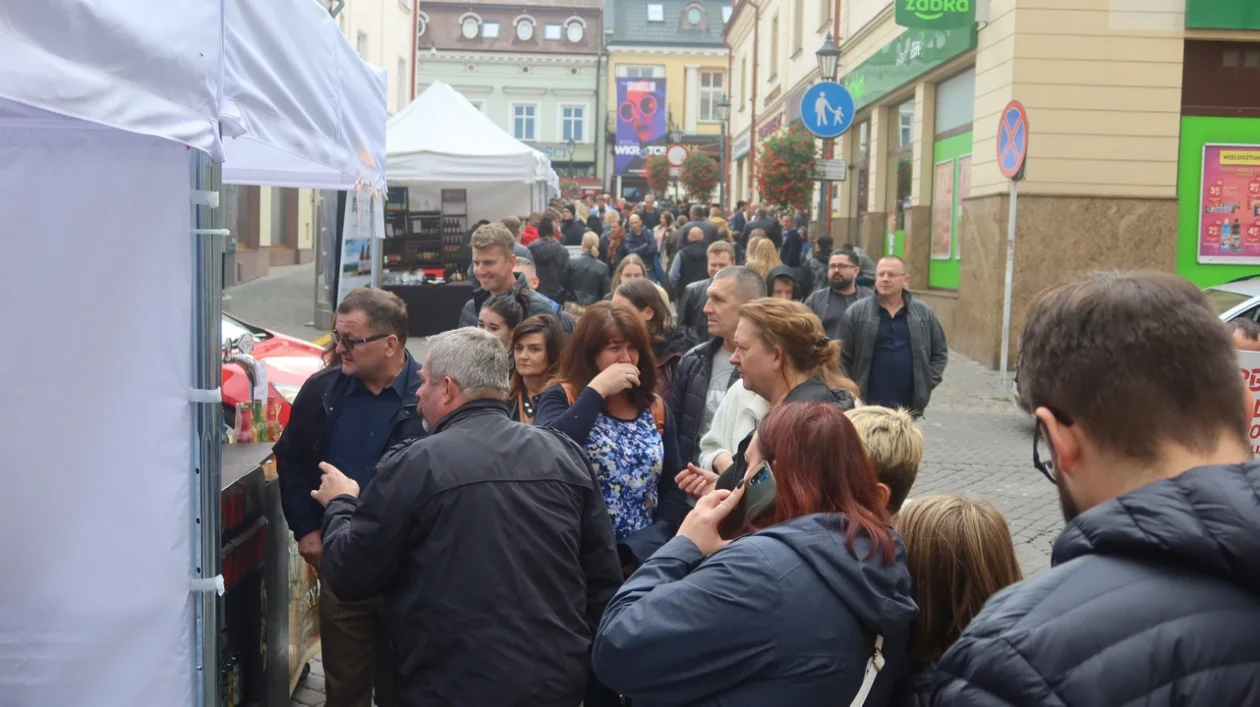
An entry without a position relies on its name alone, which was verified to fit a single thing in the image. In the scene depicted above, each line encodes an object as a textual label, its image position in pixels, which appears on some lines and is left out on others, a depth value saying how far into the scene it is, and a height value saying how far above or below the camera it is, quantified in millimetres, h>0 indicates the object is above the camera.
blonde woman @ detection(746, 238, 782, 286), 10008 -165
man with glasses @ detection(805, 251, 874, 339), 8688 -379
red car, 7680 -955
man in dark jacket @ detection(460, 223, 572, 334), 6465 -160
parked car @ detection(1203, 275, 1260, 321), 8602 -356
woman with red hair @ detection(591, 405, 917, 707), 2348 -705
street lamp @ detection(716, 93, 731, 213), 35969 +3603
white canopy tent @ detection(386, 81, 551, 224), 16219 +1077
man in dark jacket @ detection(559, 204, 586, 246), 21859 +52
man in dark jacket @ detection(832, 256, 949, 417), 7922 -672
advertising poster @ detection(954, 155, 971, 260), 16375 +799
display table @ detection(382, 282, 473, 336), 16859 -1033
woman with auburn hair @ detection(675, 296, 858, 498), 4156 -403
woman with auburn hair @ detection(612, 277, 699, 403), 5574 -377
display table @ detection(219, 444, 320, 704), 4137 -1269
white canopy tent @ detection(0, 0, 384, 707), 3191 -471
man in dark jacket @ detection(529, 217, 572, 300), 14047 -347
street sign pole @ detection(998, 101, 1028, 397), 11508 +880
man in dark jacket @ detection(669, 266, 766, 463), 5031 -555
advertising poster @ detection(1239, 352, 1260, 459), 4962 -532
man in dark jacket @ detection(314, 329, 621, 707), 3137 -847
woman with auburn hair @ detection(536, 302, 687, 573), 4027 -637
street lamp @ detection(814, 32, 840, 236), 16938 +2417
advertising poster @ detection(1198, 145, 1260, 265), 14625 +473
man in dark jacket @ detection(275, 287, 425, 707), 4277 -693
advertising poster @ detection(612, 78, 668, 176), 55656 +5129
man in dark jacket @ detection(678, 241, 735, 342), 8133 -492
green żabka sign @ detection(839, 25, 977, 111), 16375 +2689
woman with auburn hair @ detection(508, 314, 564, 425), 4746 -489
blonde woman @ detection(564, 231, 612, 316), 13383 -503
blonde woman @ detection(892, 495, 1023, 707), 2680 -721
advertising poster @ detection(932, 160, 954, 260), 17484 +417
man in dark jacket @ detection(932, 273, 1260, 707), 1373 -313
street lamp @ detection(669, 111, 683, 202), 57359 +4705
